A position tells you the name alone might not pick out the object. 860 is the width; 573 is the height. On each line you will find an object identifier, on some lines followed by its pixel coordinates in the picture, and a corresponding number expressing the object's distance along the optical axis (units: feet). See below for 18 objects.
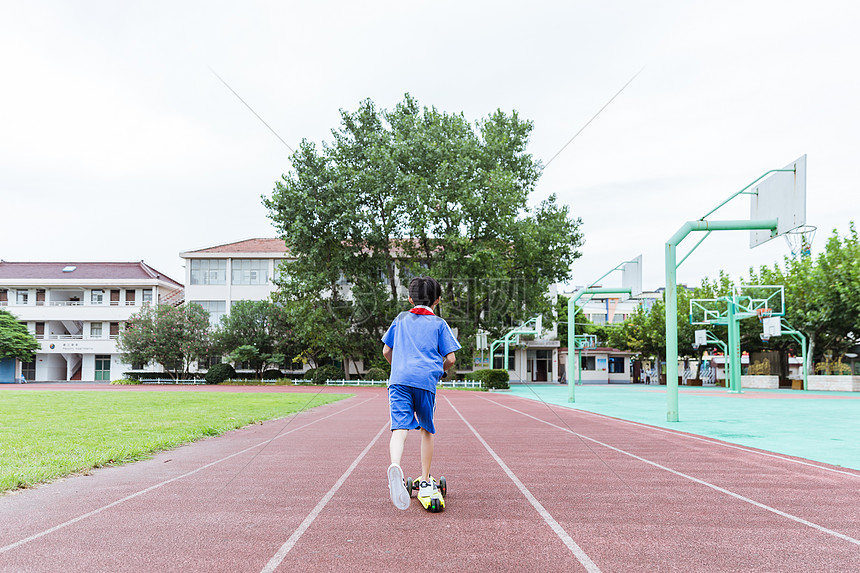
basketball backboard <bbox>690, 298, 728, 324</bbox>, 161.20
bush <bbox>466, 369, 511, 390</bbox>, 127.95
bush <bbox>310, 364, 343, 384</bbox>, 150.92
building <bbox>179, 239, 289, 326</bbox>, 177.68
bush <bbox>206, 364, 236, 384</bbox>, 153.89
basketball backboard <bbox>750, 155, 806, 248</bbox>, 43.04
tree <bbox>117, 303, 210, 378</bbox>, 152.46
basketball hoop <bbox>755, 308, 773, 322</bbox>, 120.57
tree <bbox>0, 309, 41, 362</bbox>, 166.51
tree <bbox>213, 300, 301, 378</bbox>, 157.28
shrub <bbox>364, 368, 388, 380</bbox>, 148.87
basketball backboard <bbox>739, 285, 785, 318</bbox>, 144.87
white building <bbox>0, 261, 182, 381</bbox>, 184.85
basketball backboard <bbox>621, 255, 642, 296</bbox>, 71.56
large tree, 125.39
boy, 17.56
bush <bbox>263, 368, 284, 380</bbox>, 161.68
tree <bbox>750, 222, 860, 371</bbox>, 126.31
